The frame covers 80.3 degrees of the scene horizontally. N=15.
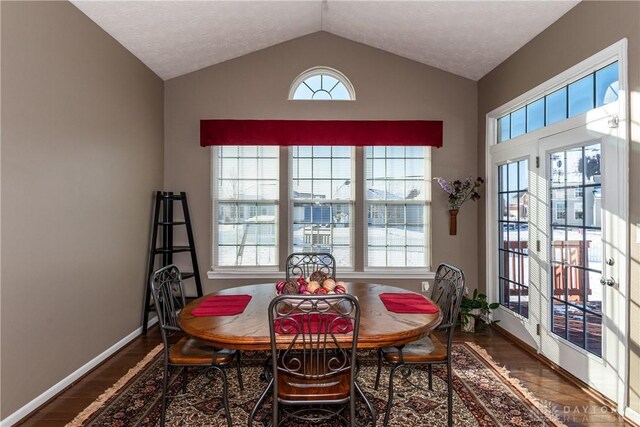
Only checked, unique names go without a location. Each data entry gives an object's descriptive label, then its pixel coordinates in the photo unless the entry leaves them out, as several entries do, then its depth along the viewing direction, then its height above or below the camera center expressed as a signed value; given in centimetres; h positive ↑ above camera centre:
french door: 248 -23
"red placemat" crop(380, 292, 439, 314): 227 -54
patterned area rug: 232 -122
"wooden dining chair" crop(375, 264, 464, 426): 222 -80
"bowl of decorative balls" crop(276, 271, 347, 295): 226 -42
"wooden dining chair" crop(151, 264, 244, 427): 218 -81
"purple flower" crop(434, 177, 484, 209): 433 +35
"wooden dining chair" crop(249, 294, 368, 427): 177 -68
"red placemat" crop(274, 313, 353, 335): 185 -55
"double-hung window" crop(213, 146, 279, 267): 451 +13
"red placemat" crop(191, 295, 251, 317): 222 -55
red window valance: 437 +100
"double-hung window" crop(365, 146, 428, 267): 450 +15
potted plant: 394 -97
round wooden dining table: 184 -56
